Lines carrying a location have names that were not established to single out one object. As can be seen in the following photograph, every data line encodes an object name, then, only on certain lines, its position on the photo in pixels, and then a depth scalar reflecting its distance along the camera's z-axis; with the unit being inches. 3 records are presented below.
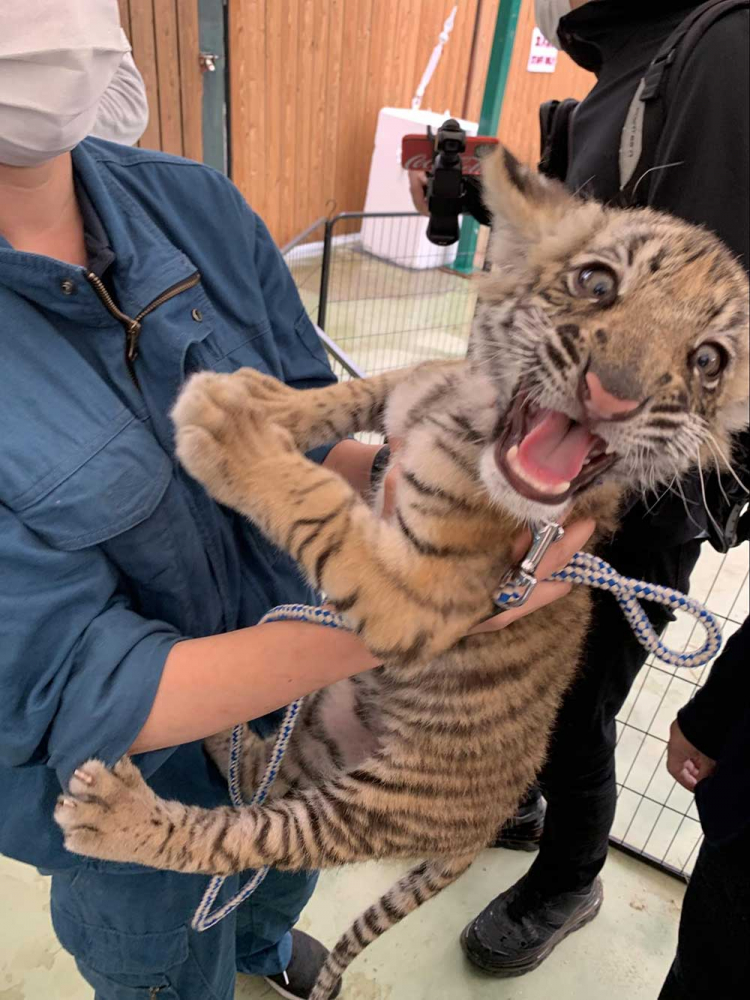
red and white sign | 300.8
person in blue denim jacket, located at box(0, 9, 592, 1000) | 36.1
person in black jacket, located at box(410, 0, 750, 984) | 46.6
